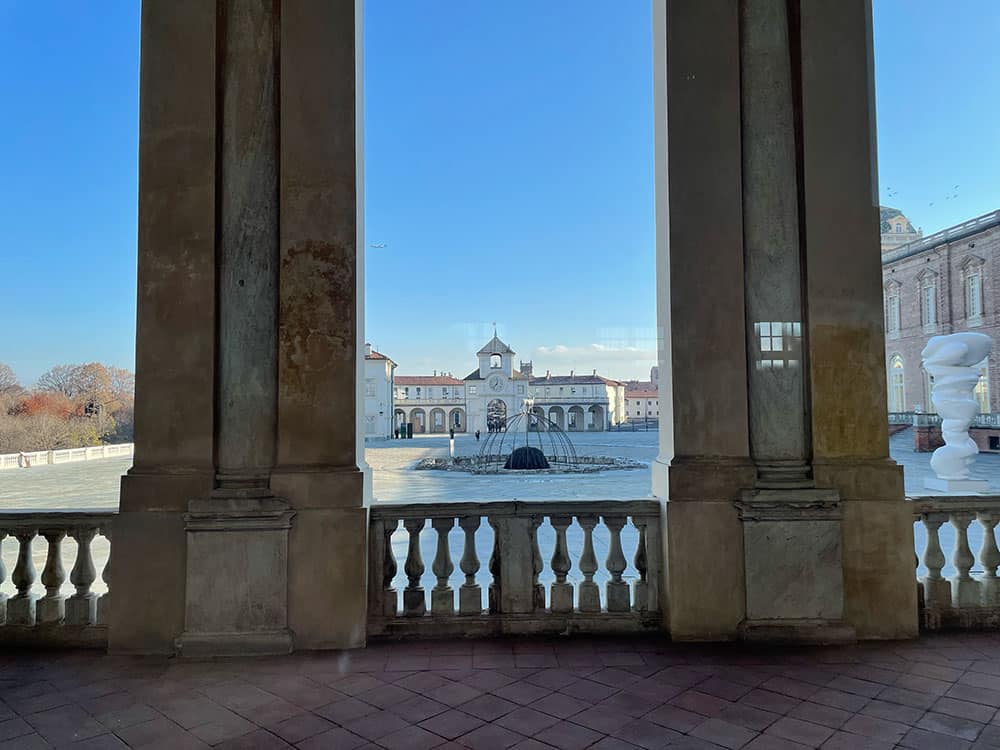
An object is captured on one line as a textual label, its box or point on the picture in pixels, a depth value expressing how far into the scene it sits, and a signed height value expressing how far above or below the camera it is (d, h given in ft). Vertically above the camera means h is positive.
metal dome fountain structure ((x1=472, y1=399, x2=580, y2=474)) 71.15 -7.24
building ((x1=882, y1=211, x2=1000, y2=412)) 42.42 +8.04
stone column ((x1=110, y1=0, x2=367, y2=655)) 12.28 +1.36
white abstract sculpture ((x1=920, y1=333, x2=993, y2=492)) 27.68 +0.26
